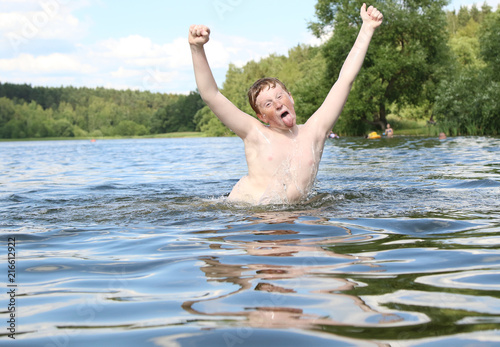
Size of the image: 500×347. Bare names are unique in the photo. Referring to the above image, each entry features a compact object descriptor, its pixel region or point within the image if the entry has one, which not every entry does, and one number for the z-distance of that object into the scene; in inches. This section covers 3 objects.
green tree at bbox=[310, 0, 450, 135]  1606.8
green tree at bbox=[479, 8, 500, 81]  1409.9
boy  218.8
